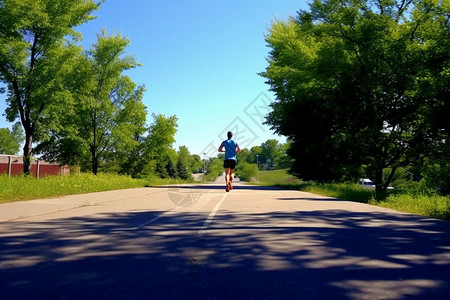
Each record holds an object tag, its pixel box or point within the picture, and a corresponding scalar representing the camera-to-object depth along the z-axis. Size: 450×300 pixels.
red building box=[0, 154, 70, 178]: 54.97
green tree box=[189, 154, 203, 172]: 134.71
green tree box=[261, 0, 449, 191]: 17.95
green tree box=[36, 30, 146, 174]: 33.69
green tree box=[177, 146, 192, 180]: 95.19
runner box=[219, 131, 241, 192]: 14.38
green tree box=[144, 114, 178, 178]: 46.50
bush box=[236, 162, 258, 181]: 84.99
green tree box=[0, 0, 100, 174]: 22.25
